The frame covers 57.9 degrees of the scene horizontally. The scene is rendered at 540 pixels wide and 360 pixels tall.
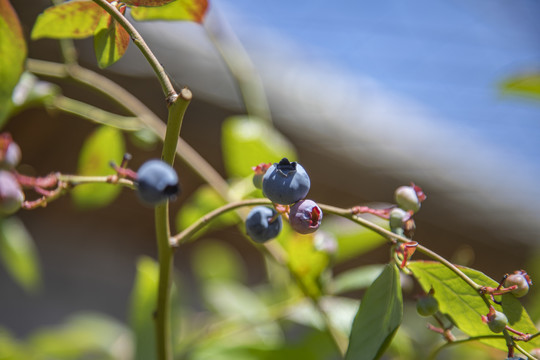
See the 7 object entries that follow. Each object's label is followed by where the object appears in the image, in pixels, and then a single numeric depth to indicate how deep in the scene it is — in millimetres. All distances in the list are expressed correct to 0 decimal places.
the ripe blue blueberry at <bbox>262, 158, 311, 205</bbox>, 297
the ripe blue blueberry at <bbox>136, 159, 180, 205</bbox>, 261
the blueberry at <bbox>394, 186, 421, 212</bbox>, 360
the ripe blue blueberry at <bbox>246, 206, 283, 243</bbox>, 343
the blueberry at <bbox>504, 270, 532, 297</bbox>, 322
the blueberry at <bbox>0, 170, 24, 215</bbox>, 271
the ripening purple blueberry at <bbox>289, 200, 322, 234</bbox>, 302
